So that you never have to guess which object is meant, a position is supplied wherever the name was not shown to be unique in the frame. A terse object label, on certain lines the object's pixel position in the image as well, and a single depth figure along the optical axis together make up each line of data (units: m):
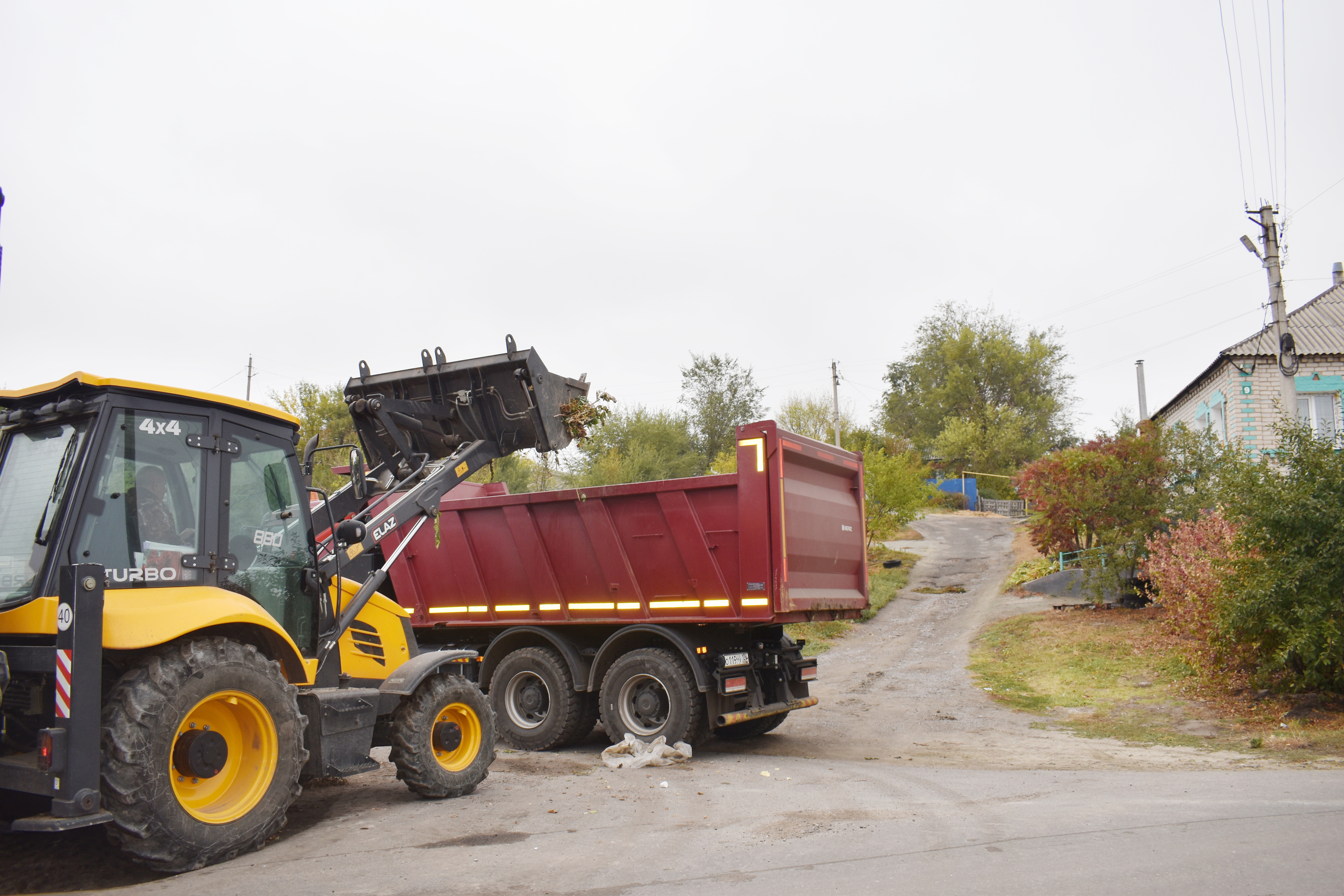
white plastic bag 8.53
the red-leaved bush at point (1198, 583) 11.13
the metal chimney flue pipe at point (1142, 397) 37.47
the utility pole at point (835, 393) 37.66
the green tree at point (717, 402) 44.81
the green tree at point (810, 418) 45.41
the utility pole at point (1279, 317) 15.57
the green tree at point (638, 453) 32.94
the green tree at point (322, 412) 31.33
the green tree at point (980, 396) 53.53
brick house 23.14
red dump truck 8.85
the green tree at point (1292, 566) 9.73
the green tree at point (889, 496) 26.91
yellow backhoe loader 4.62
